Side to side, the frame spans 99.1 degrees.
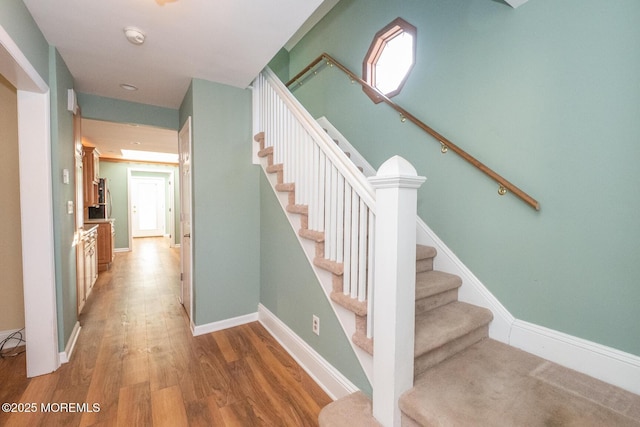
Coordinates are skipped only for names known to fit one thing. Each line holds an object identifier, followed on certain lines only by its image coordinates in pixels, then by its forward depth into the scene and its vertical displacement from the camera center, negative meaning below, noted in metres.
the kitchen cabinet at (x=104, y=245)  4.83 -0.76
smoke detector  1.80 +1.14
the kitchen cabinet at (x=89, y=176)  4.25 +0.45
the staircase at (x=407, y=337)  1.21 -0.71
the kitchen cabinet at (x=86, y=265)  2.73 -0.72
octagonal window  2.44 +1.45
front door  9.29 -0.09
